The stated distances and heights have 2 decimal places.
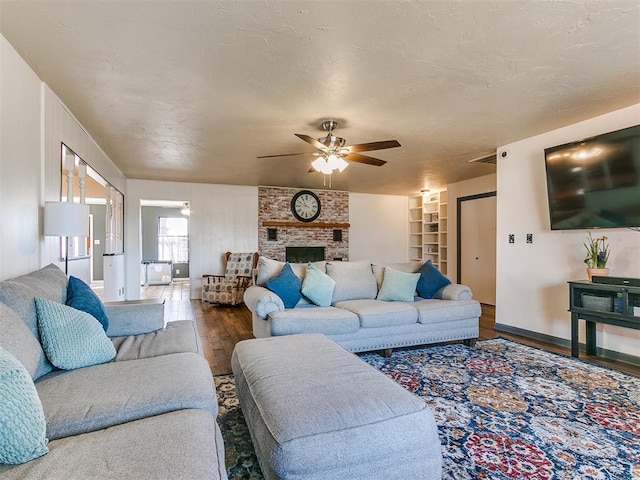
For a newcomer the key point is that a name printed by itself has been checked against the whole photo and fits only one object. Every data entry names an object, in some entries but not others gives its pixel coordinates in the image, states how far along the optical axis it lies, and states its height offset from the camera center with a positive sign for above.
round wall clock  7.43 +0.83
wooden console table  2.80 -0.60
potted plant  3.10 -0.15
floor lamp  2.39 +0.18
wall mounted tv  2.85 +0.55
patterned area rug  1.65 -1.13
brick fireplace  7.23 +0.37
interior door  5.91 -0.10
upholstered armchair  5.90 -0.71
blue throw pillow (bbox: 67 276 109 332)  1.99 -0.35
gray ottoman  1.23 -0.73
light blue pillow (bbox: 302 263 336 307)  3.54 -0.49
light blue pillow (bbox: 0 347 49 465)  0.89 -0.49
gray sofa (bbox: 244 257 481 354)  3.08 -0.71
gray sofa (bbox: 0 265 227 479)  0.91 -0.61
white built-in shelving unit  7.44 +0.34
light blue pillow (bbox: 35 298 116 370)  1.57 -0.46
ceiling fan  3.26 +0.92
